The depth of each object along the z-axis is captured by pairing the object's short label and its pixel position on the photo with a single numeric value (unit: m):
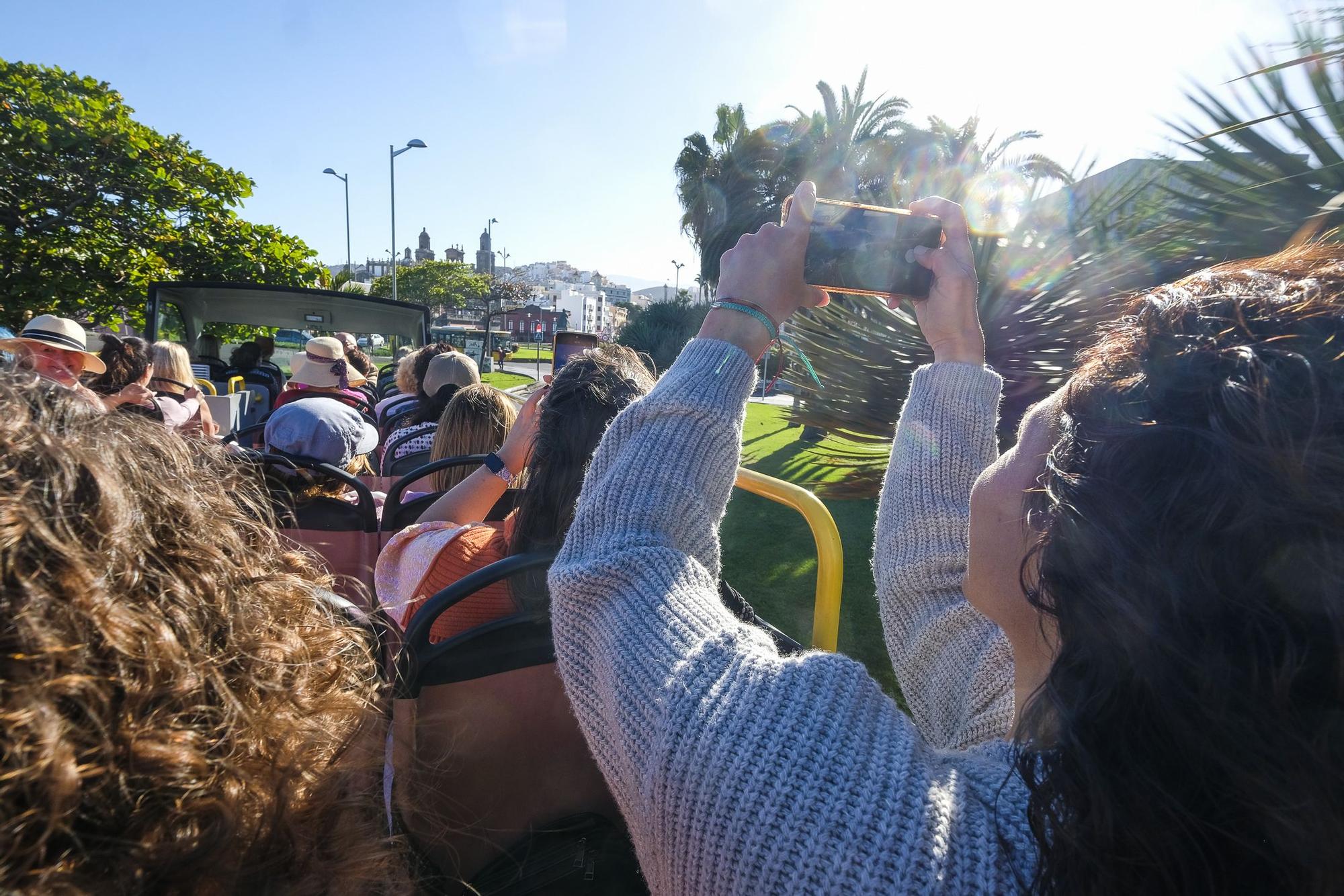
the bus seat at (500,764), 1.28
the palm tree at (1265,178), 2.26
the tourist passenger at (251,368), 9.12
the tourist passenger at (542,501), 1.75
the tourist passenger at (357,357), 8.70
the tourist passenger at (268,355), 9.65
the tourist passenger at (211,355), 9.43
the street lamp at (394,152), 24.22
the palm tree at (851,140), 31.05
